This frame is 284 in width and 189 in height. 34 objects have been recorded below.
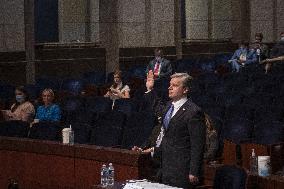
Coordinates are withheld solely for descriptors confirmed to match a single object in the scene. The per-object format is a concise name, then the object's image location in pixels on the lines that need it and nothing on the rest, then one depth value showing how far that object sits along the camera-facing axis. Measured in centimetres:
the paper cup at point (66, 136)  1219
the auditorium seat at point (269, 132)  1363
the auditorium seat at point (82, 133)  1442
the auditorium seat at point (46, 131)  1425
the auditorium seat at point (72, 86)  2318
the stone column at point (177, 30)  3250
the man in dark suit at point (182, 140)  875
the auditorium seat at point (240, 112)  1493
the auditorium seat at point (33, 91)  2136
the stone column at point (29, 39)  2642
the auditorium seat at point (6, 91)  2123
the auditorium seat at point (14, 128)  1463
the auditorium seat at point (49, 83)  2305
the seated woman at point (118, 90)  1989
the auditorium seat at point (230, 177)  820
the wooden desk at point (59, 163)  1062
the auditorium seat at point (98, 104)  1831
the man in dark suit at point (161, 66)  2405
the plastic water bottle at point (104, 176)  895
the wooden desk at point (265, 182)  862
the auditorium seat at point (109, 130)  1400
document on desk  816
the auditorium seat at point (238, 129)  1429
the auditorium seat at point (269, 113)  1461
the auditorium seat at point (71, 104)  1640
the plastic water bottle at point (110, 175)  892
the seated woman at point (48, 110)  1598
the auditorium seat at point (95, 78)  2421
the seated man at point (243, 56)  2512
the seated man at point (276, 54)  2328
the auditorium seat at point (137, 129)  1366
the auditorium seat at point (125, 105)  1789
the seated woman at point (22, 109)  1662
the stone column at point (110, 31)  2912
